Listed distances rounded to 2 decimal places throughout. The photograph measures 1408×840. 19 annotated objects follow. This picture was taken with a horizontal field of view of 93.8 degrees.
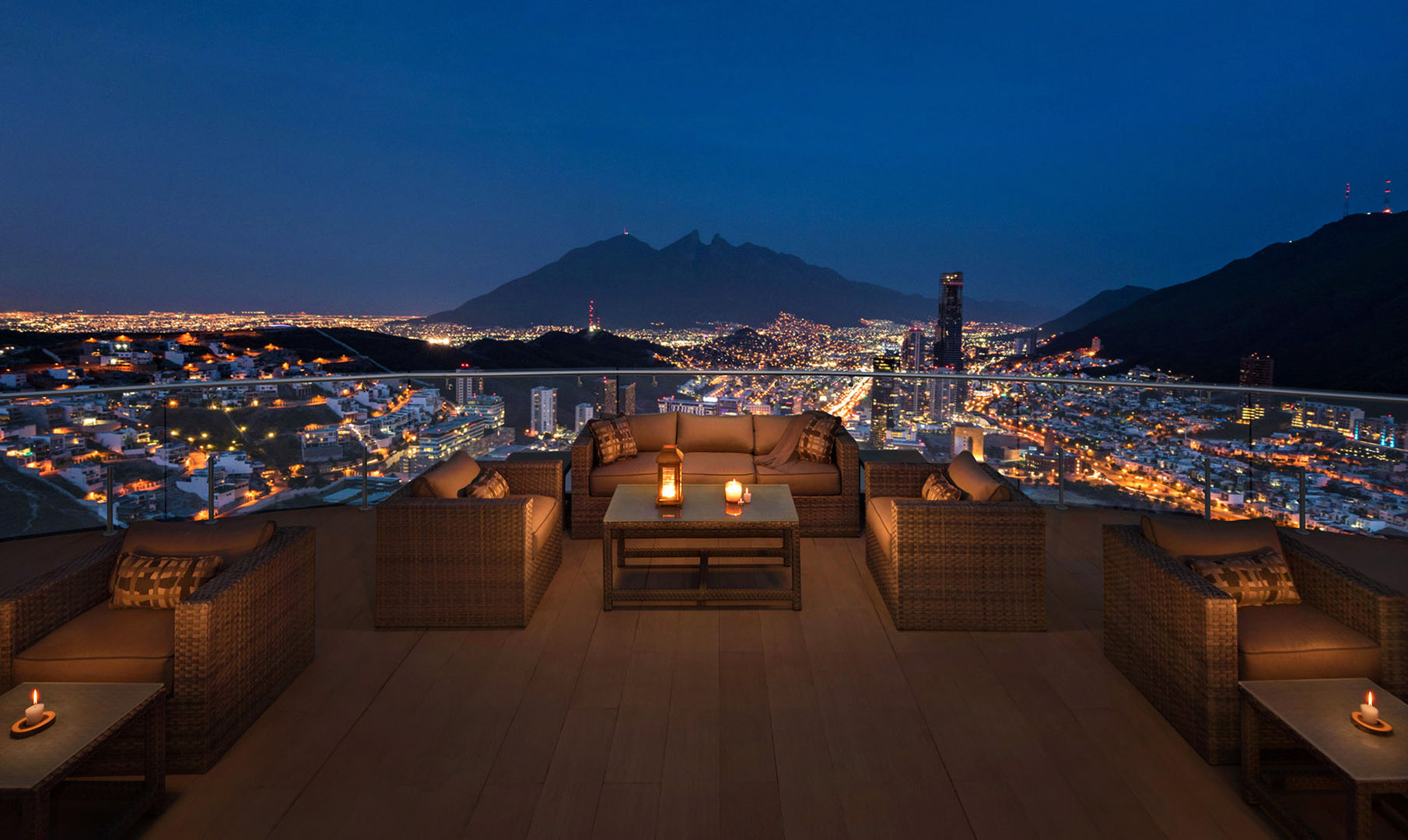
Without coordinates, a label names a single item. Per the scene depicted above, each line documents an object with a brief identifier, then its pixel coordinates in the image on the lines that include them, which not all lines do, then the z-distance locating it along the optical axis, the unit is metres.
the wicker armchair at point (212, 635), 1.92
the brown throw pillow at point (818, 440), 4.54
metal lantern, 3.36
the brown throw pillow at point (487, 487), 3.33
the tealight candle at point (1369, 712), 1.59
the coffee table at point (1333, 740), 1.42
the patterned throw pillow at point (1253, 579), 2.23
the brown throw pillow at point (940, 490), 3.14
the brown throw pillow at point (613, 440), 4.54
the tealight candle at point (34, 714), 1.54
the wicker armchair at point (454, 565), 2.97
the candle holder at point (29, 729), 1.51
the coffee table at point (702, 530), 3.14
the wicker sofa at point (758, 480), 4.33
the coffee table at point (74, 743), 1.37
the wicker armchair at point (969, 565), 2.91
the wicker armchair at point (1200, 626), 1.96
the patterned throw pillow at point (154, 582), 2.20
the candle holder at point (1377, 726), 1.56
